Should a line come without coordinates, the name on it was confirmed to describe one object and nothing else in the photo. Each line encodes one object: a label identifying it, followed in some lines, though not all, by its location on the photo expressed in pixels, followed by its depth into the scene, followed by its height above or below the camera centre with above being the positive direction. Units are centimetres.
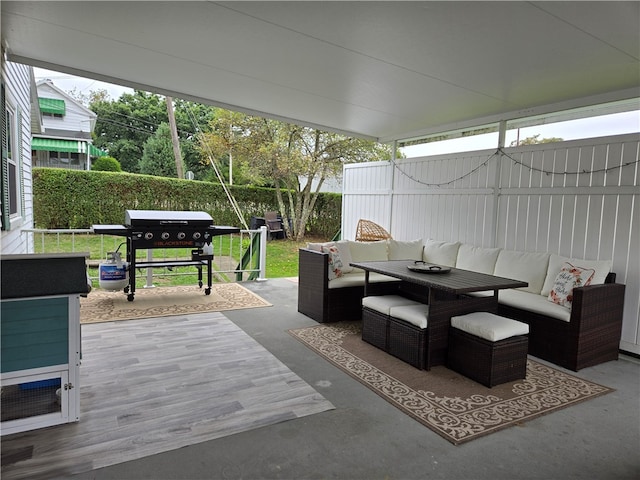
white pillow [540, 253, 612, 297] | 374 -40
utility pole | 1280 +238
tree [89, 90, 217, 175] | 1718 +381
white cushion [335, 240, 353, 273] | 500 -48
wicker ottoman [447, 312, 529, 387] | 302 -99
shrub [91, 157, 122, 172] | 1333 +144
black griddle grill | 496 -30
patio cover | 273 +144
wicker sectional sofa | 348 -73
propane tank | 498 -84
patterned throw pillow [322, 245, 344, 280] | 478 -55
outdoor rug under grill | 464 -122
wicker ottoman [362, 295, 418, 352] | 375 -96
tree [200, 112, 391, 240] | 1039 +179
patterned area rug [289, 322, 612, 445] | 252 -126
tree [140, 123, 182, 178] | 1608 +205
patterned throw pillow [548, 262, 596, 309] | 365 -53
